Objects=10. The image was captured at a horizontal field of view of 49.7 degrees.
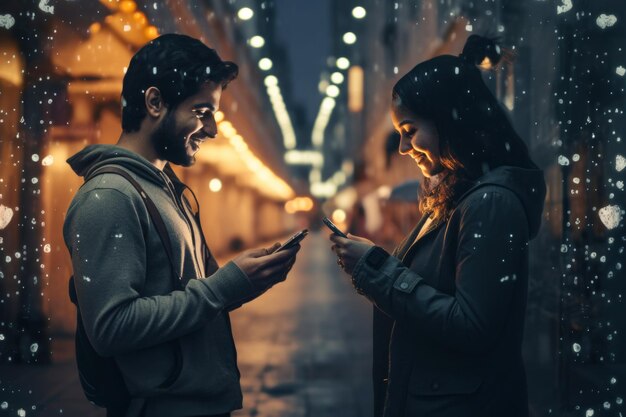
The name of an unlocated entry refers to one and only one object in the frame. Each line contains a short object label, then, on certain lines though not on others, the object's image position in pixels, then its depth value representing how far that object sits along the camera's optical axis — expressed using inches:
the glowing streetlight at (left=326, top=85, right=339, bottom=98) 385.9
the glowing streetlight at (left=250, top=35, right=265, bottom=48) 249.0
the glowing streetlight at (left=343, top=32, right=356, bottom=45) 192.1
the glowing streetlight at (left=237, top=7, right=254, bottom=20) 196.7
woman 85.5
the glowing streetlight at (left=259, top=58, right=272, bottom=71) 362.2
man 78.0
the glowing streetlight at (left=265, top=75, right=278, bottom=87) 497.9
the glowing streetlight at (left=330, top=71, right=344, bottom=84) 285.3
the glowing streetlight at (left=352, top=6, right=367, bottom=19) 180.7
